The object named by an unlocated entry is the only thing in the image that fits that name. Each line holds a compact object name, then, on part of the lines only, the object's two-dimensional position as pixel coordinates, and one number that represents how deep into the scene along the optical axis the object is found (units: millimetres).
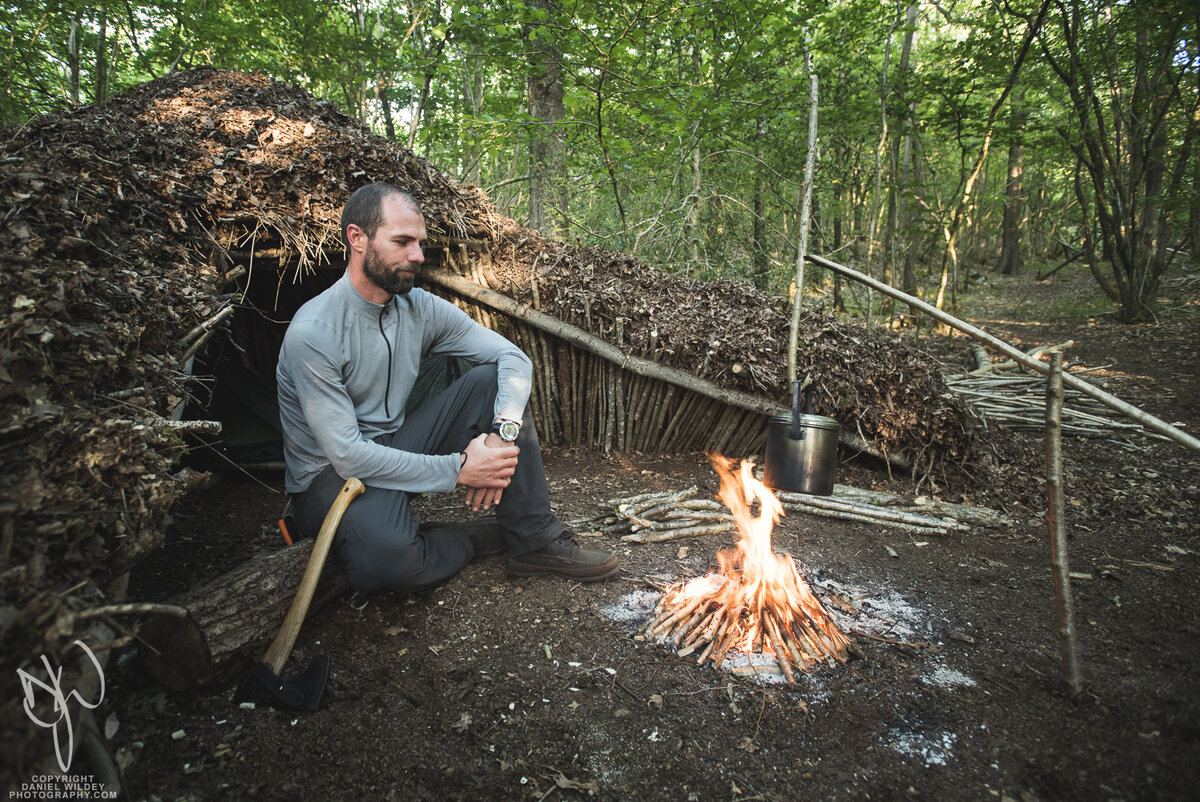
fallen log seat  1862
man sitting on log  2422
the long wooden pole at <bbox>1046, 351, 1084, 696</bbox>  1941
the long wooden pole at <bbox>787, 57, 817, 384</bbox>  2906
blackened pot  2889
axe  2016
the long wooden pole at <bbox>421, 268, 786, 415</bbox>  3967
